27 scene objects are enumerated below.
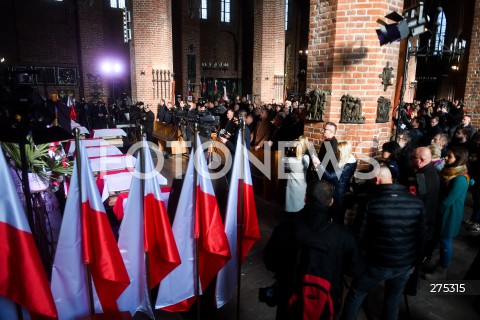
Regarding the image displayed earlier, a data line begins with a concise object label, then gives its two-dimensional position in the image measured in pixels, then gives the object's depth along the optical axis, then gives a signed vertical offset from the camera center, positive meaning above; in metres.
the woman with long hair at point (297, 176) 5.13 -1.17
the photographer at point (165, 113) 12.84 -0.60
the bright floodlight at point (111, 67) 19.25 +1.71
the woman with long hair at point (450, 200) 4.05 -1.20
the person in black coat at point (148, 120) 11.77 -0.78
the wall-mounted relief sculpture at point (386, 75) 4.83 +0.34
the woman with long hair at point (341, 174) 4.52 -1.00
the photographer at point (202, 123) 10.32 -0.80
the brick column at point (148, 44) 13.45 +2.16
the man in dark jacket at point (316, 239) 2.21 -0.99
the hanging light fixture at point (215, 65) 22.03 +2.16
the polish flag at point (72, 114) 12.51 -0.63
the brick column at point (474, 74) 9.16 +0.70
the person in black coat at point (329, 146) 4.67 -0.65
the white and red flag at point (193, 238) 3.23 -1.35
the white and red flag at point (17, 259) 2.36 -1.13
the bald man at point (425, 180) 3.50 -0.84
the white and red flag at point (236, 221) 3.40 -1.25
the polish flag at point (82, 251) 2.69 -1.23
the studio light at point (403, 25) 4.25 +0.93
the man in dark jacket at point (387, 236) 2.72 -1.11
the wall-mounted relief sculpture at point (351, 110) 4.85 -0.16
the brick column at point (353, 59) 4.68 +0.57
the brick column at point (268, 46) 17.40 +2.68
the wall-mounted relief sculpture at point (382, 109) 4.95 -0.15
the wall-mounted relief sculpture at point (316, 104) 5.06 -0.08
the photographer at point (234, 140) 6.60 -0.86
